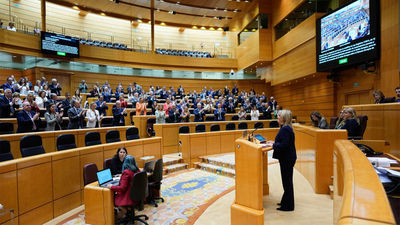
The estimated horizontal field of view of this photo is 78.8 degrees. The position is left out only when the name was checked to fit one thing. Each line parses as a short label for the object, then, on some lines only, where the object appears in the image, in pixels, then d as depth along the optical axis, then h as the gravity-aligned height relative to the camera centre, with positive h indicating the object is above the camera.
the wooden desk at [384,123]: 4.21 -0.32
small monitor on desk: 3.59 -0.47
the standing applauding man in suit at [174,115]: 8.95 -0.24
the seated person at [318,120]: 4.76 -0.28
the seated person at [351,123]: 3.86 -0.27
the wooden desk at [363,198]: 0.66 -0.29
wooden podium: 2.80 -0.93
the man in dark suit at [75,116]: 6.39 -0.16
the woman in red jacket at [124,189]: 3.41 -1.11
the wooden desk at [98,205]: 3.43 -1.36
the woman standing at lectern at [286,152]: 3.23 -0.61
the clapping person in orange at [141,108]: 8.96 +0.04
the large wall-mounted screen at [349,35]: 7.25 +2.33
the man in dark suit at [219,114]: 9.72 -0.24
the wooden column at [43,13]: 13.23 +5.31
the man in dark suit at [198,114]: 9.44 -0.22
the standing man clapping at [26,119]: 5.34 -0.19
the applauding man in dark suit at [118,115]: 7.77 -0.18
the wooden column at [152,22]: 16.67 +5.98
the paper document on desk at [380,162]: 1.97 -0.46
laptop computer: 3.59 -1.04
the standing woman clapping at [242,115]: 9.88 -0.30
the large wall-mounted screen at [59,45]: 12.13 +3.37
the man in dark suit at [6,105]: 5.99 +0.15
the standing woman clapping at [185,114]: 9.10 -0.21
